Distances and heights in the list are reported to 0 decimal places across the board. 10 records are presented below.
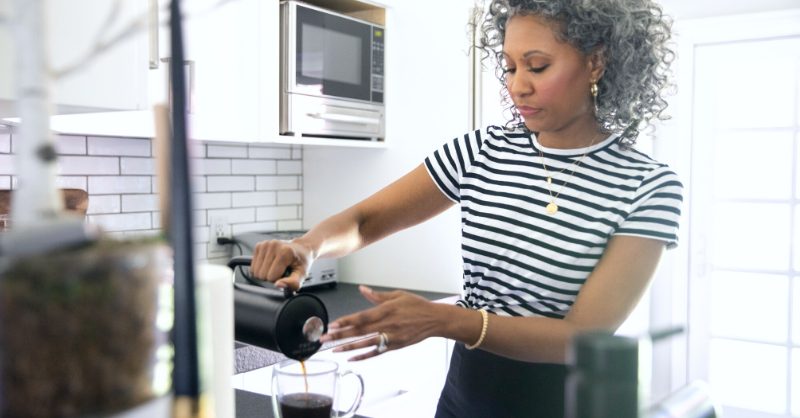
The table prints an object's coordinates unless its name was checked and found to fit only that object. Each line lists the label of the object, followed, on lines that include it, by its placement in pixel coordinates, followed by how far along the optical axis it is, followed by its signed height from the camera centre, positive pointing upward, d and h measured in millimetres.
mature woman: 1409 -47
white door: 3572 -179
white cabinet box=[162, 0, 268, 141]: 2668 +392
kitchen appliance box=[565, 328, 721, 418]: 391 -99
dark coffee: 928 -267
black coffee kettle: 957 -175
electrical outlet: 3166 -211
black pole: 335 -34
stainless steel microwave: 2904 +407
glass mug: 929 -251
